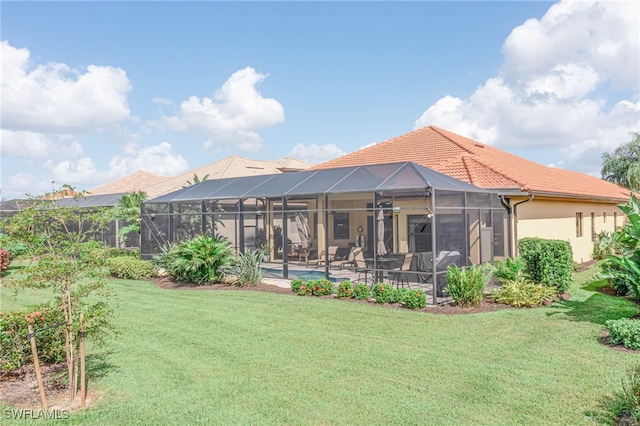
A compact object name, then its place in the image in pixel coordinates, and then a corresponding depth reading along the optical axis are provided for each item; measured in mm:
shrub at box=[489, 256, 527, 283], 9969
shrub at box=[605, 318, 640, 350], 6184
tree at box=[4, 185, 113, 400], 4535
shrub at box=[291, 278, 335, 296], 10766
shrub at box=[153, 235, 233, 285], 12516
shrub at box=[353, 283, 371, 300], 10094
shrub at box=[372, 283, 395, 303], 9555
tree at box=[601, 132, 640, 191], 33594
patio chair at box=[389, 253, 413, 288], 11019
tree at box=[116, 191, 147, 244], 19688
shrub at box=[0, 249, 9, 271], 15992
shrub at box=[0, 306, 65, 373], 5207
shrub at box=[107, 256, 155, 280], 14516
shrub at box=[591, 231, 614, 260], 18208
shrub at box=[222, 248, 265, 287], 12219
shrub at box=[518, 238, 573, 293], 10062
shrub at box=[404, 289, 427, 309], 9062
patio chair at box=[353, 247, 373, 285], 12398
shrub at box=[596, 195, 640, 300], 7411
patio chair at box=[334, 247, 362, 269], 12539
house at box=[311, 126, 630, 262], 13531
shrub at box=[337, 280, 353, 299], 10289
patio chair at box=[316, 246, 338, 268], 14252
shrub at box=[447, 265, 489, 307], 9102
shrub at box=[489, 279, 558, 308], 9109
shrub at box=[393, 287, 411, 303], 9313
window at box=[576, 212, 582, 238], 17691
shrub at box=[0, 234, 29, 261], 4652
